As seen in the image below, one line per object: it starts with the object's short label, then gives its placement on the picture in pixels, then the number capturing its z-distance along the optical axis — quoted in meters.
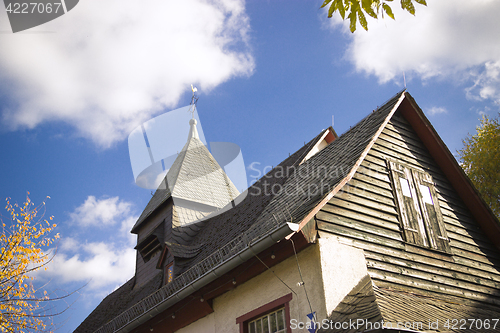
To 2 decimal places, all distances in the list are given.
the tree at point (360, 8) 3.77
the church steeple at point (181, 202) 14.74
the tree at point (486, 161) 21.19
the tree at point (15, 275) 9.58
